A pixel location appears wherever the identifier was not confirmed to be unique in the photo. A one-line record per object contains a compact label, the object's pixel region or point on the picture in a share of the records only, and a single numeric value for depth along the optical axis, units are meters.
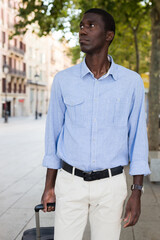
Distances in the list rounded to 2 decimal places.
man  2.06
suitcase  2.55
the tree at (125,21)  9.52
